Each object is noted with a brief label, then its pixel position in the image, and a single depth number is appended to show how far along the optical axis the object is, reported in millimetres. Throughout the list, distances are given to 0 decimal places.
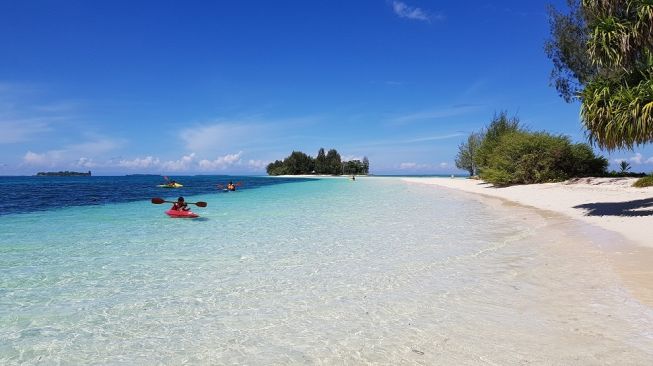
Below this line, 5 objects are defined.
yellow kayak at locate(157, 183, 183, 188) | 59888
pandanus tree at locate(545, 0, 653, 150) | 14617
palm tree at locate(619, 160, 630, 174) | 41531
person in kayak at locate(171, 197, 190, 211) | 21312
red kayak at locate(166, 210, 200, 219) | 20980
